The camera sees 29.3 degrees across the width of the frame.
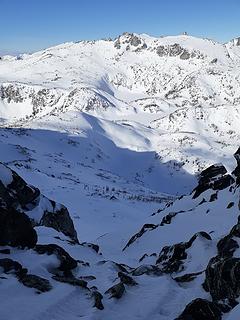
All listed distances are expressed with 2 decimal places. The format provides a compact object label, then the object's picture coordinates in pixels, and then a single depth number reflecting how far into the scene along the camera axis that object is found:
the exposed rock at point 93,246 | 29.97
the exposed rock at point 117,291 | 16.53
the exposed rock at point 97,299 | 15.15
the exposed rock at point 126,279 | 18.24
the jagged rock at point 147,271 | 21.26
